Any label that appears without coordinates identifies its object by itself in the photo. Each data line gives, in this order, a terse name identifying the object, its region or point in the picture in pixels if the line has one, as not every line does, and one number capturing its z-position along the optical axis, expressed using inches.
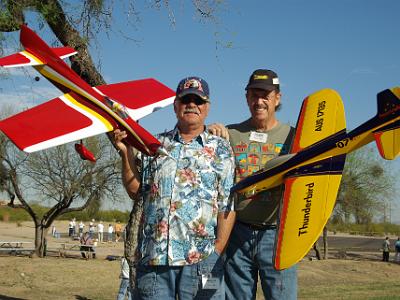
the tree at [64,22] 258.1
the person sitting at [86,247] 777.6
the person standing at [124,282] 322.4
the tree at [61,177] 759.7
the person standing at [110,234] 1284.4
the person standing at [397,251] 973.4
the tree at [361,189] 1030.4
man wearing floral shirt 122.8
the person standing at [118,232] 1385.3
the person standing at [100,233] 1218.1
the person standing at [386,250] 938.7
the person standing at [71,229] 1347.2
